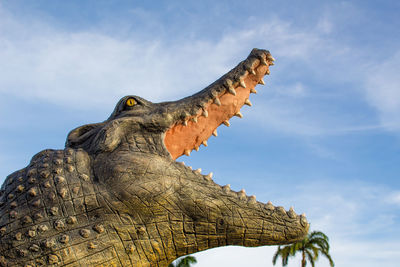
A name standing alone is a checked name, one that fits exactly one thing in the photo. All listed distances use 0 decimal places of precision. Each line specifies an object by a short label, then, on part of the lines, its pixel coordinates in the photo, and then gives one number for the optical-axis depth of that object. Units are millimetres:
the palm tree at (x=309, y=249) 32406
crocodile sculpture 4430
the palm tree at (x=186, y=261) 33512
